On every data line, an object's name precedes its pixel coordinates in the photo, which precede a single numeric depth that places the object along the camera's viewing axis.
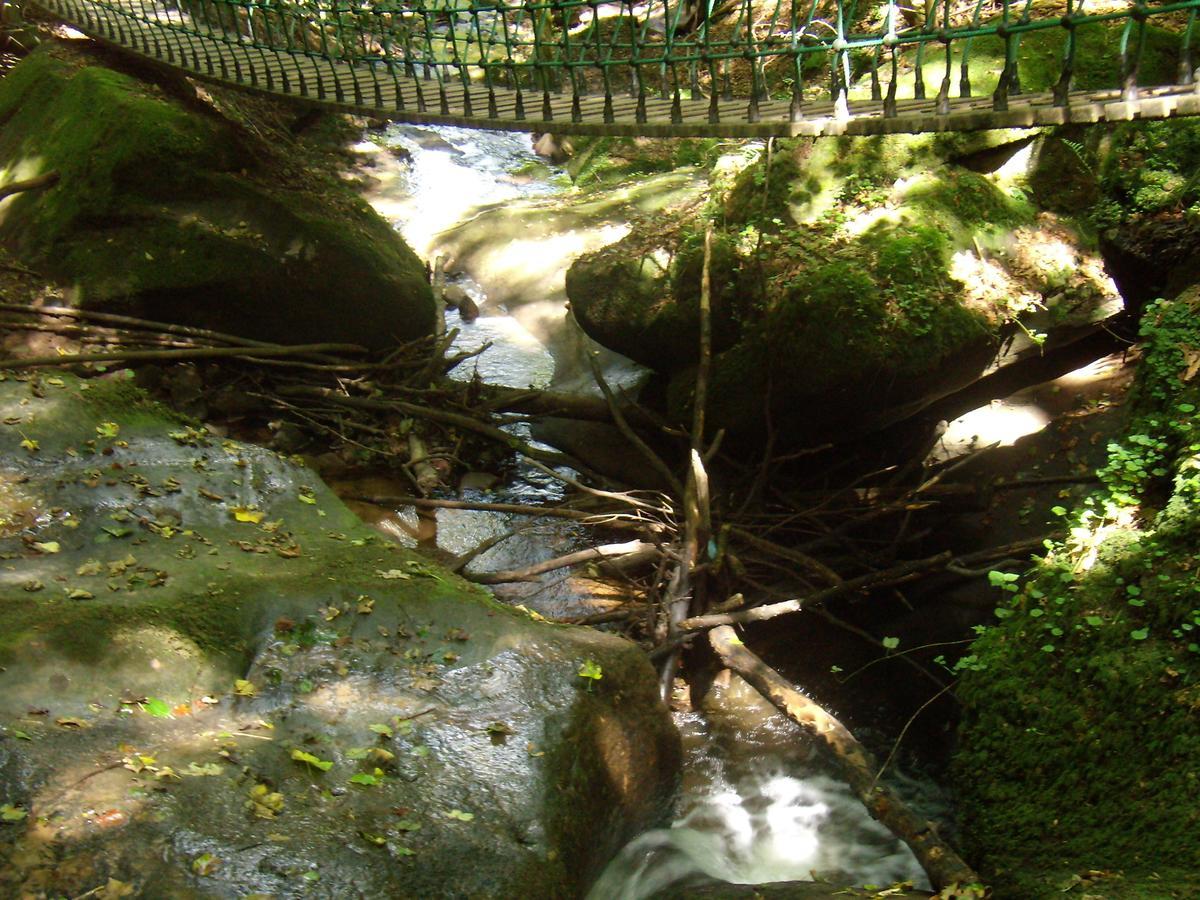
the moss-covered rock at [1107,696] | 2.90
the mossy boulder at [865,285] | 5.41
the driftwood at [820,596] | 4.54
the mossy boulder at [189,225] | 6.21
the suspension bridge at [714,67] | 3.82
